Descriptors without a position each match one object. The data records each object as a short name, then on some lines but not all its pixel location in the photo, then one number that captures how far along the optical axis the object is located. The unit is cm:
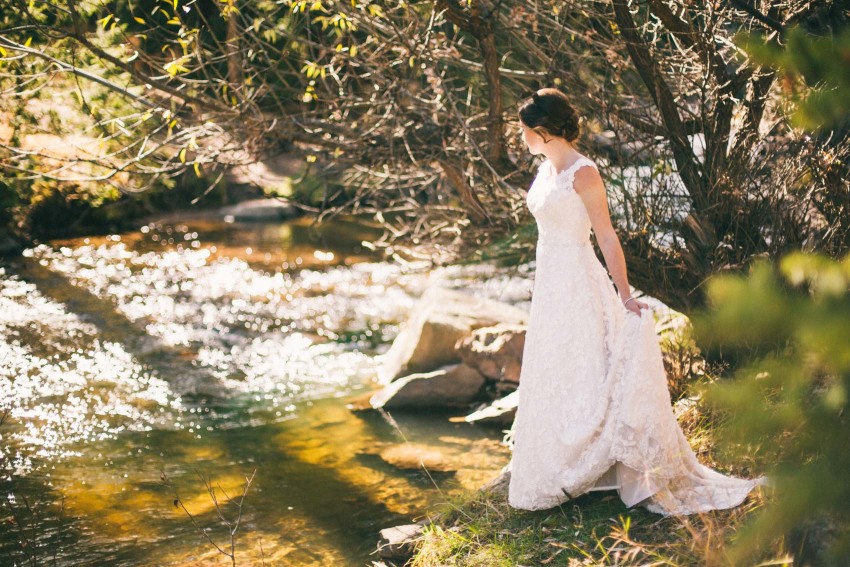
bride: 408
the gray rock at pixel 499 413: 752
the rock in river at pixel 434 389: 802
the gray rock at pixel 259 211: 1678
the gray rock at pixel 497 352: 820
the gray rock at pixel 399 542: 486
